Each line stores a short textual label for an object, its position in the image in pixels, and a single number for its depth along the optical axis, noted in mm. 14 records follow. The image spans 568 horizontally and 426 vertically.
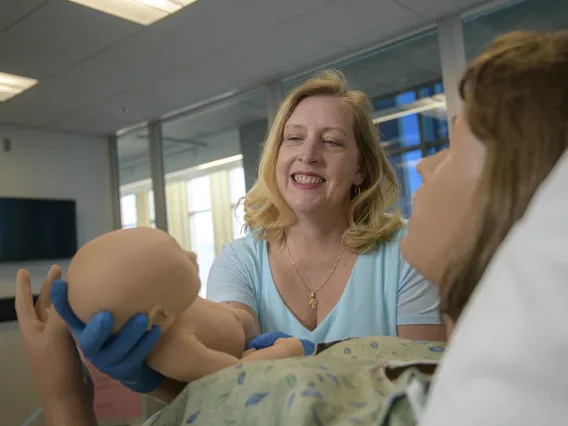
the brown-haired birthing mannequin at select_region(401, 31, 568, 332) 486
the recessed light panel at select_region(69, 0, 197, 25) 2766
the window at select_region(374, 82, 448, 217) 3547
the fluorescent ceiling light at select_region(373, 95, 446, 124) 3510
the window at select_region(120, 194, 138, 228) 5578
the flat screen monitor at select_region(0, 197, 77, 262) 4680
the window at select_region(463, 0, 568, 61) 2873
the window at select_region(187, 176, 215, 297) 5680
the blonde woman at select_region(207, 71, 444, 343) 1274
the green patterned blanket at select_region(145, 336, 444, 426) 515
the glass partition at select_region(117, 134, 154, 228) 5461
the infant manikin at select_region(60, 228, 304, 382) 724
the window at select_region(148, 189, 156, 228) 5125
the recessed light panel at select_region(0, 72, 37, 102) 3629
